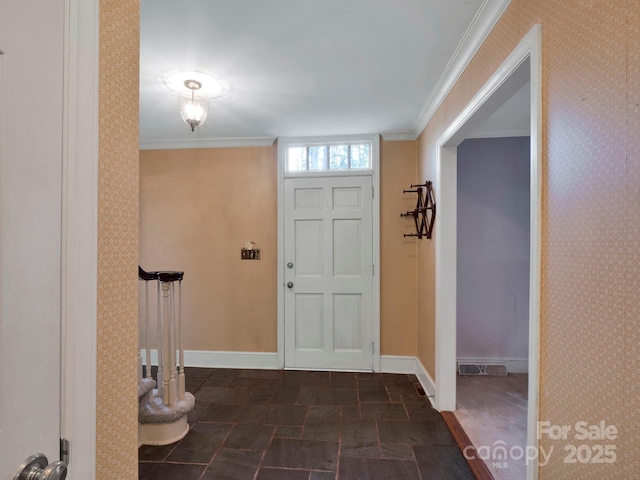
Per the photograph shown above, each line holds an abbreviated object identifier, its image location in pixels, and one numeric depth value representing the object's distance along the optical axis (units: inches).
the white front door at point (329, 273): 139.1
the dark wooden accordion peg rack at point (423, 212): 114.2
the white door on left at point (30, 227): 21.1
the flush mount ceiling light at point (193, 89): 90.8
